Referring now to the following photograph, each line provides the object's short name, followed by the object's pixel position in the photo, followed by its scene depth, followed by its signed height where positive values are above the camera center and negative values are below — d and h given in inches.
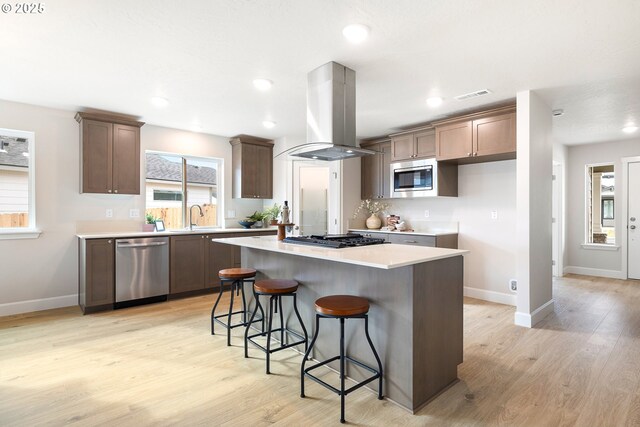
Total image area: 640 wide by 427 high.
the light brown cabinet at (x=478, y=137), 149.8 +35.3
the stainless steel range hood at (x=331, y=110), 112.0 +34.3
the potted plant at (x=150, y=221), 189.4 -4.4
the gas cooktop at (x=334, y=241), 103.4 -9.4
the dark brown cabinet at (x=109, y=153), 165.3 +30.1
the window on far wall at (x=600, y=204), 240.4 +5.3
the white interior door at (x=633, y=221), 225.0 -6.5
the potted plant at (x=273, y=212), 223.8 +0.4
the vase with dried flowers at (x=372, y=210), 224.5 +1.6
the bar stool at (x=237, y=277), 120.3 -23.0
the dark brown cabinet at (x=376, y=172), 215.8 +26.3
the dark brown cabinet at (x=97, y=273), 154.6 -27.7
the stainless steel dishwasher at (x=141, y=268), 162.7 -27.1
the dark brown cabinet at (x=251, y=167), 220.1 +30.1
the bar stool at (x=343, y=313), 78.8 -23.6
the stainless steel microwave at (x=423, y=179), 181.6 +18.6
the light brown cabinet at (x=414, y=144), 184.9 +38.3
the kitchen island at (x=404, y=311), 80.4 -25.0
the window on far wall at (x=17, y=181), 155.4 +15.3
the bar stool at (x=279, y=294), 102.0 -24.7
